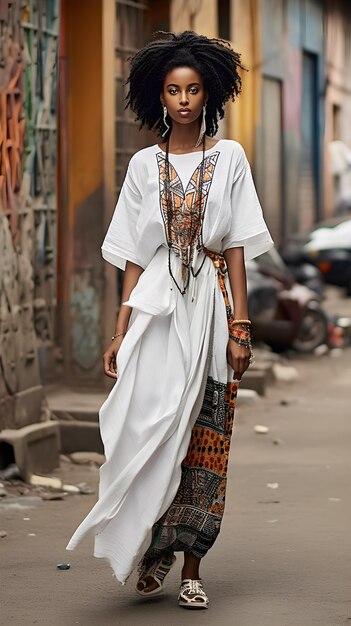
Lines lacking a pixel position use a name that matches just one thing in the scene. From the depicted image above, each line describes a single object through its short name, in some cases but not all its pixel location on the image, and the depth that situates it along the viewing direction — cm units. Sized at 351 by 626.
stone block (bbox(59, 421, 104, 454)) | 902
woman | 527
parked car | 2184
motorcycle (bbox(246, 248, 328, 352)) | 1476
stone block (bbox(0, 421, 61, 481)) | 792
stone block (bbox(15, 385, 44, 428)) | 823
